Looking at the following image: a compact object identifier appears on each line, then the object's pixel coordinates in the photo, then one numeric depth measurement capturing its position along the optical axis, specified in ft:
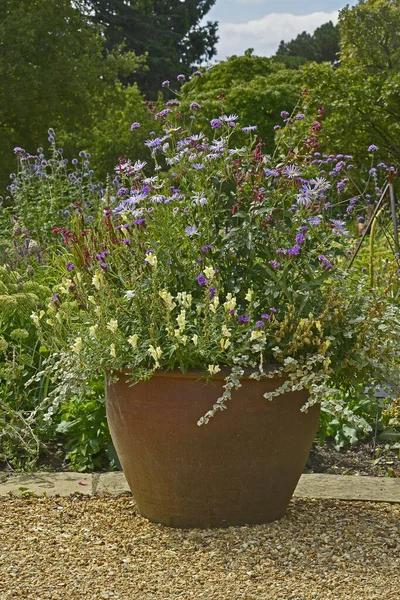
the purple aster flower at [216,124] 19.51
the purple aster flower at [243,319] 18.09
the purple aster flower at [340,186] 22.59
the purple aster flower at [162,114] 19.68
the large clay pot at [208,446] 17.86
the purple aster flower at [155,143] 19.93
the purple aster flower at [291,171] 19.49
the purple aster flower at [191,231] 18.82
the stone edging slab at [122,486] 21.56
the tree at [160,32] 170.08
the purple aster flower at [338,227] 19.76
